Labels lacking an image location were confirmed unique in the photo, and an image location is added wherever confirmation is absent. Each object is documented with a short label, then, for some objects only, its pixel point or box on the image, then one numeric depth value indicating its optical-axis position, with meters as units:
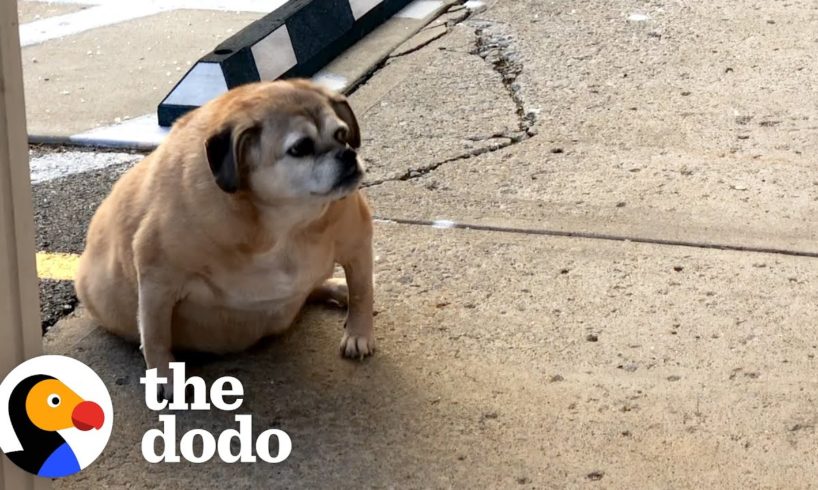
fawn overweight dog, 3.06
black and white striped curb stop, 5.09
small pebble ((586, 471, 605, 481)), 2.90
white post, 2.17
